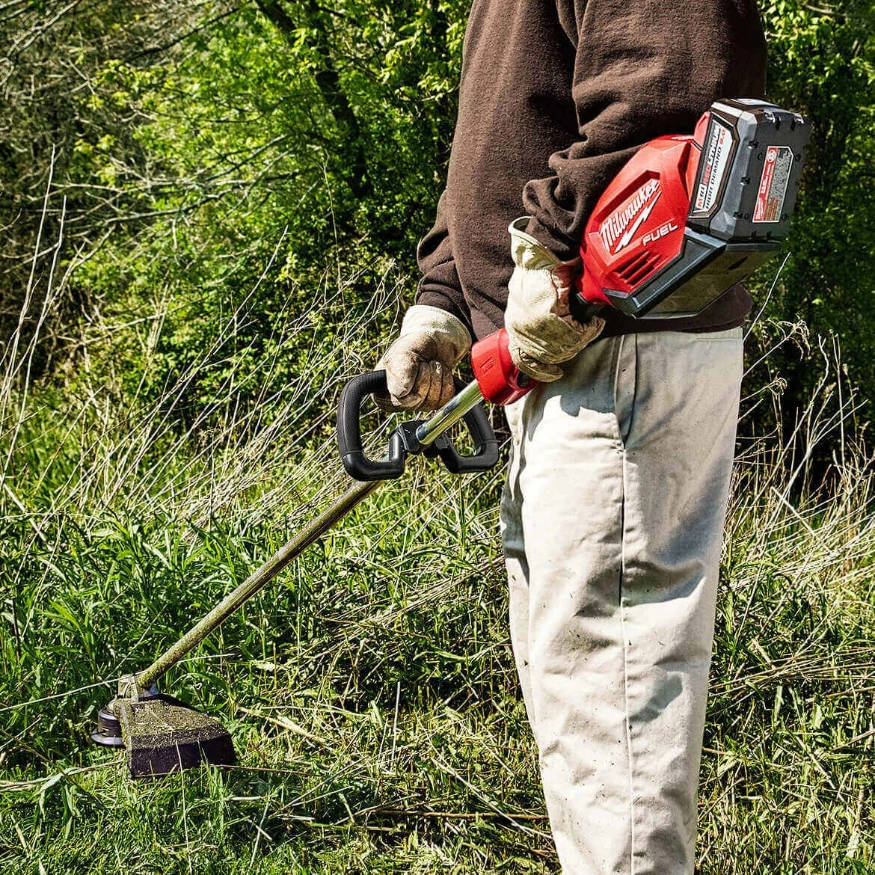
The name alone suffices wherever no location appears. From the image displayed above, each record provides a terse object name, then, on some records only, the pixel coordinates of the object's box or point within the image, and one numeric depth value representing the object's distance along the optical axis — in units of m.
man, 5.27
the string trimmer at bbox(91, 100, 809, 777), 5.13
